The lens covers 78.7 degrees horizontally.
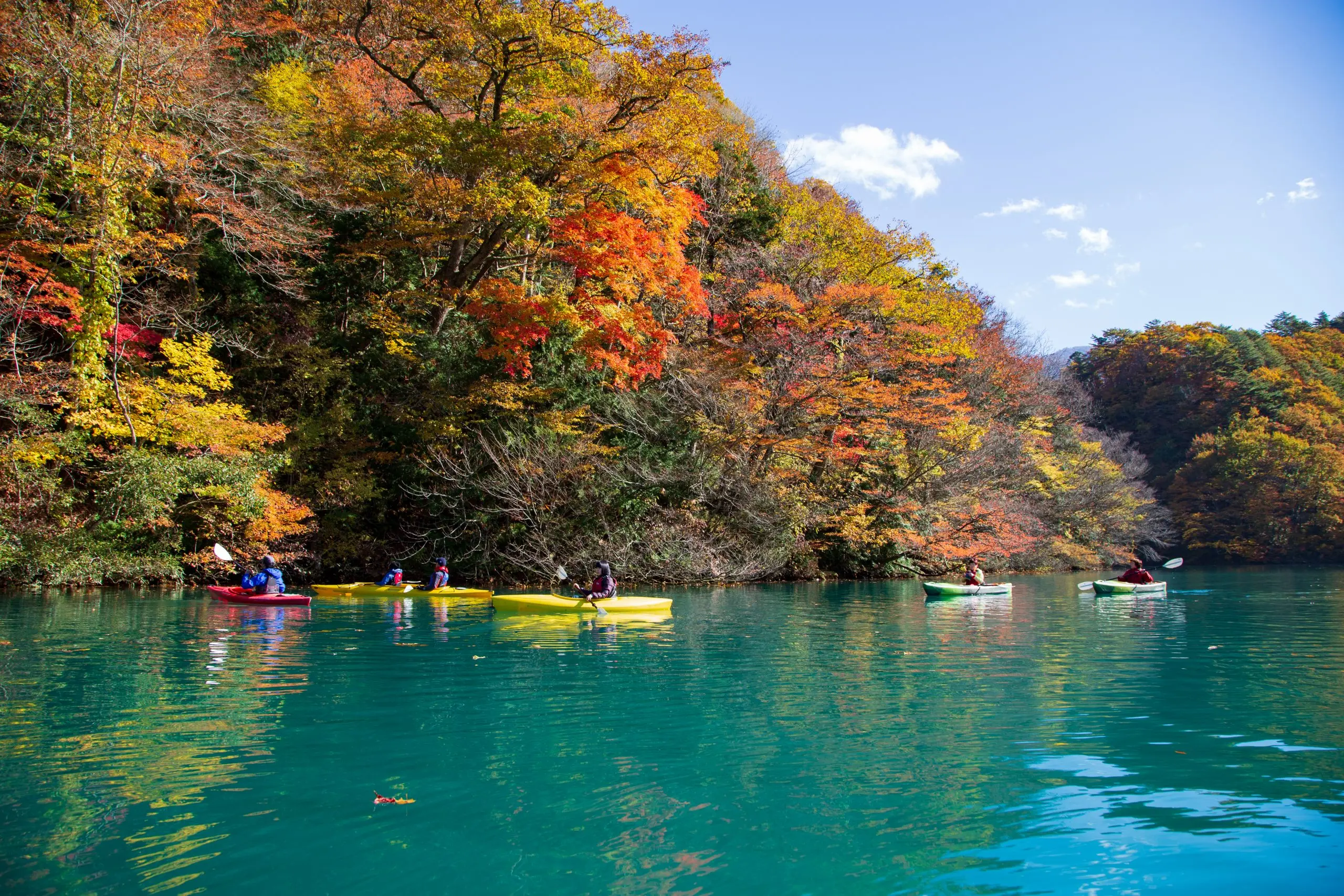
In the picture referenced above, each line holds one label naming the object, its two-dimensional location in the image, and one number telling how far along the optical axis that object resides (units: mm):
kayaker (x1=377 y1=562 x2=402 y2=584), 16984
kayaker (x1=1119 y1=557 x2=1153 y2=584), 20156
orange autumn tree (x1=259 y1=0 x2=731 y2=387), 16750
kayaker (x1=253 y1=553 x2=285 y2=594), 14680
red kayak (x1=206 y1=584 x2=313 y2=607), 14305
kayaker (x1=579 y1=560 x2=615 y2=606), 13703
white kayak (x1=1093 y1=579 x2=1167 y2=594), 19469
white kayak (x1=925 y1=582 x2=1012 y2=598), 18141
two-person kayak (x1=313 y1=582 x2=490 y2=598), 16125
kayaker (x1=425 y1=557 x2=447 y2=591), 16422
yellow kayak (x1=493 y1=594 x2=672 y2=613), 13641
